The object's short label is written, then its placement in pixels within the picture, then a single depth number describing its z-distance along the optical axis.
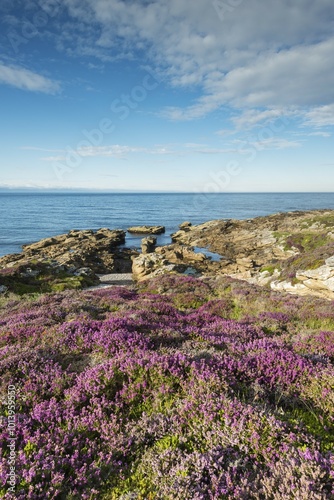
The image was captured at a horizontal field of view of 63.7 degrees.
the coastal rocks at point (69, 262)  23.23
